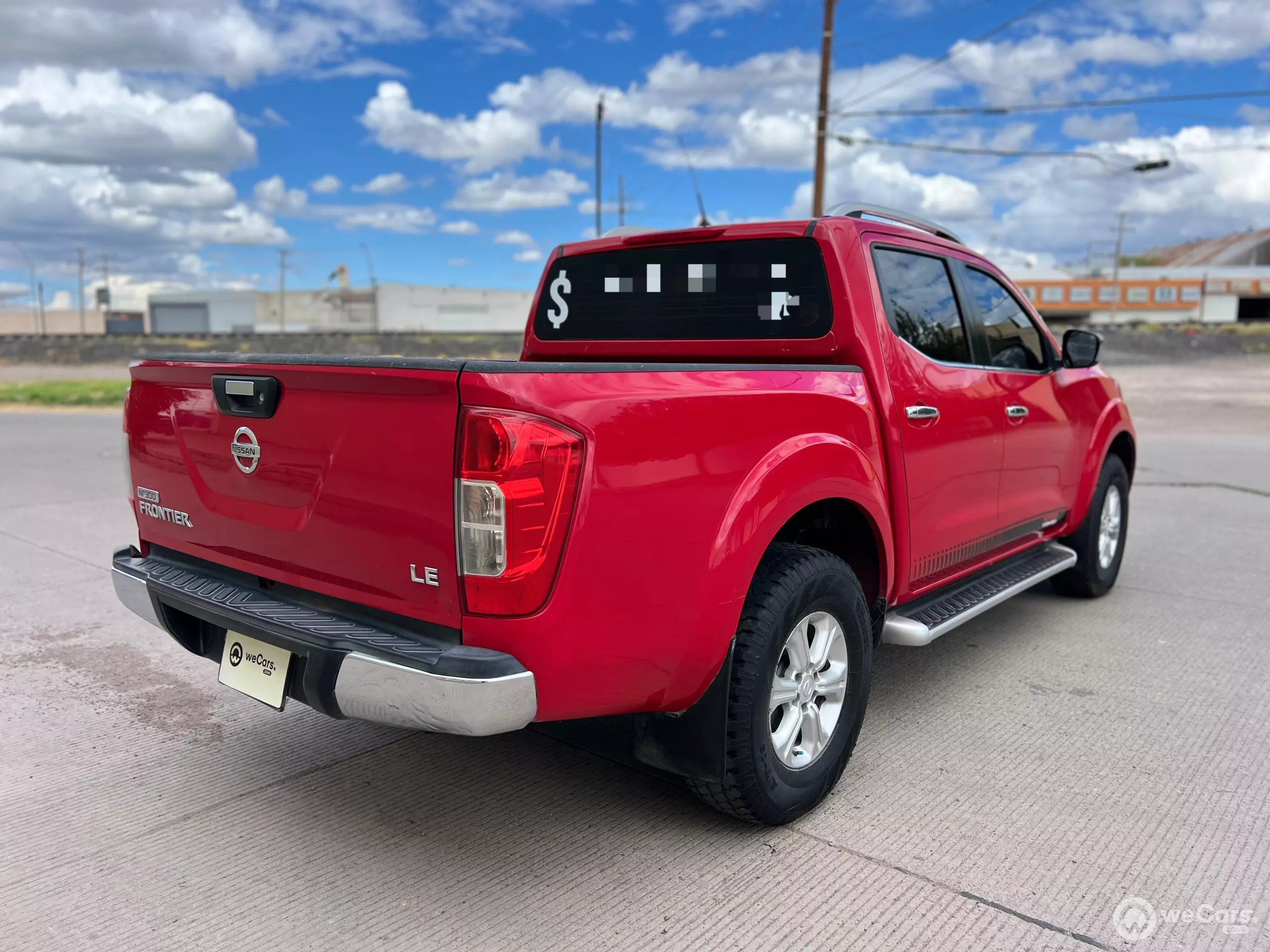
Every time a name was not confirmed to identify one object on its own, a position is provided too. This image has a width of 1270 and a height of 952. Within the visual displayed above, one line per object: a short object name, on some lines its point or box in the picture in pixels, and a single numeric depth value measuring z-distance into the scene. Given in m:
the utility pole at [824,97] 18.92
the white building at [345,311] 97.38
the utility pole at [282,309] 96.61
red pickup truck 2.38
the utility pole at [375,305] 95.88
